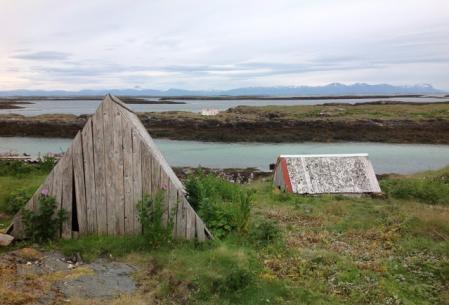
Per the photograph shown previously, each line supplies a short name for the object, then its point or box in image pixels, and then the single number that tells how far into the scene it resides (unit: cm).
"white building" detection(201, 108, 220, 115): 6615
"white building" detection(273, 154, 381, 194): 1497
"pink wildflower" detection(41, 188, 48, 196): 862
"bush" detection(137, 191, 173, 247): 828
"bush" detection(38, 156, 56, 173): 1591
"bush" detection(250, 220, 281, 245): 890
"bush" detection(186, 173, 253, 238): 920
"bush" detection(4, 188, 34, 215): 1076
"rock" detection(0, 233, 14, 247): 823
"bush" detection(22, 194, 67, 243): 845
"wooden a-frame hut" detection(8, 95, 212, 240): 855
